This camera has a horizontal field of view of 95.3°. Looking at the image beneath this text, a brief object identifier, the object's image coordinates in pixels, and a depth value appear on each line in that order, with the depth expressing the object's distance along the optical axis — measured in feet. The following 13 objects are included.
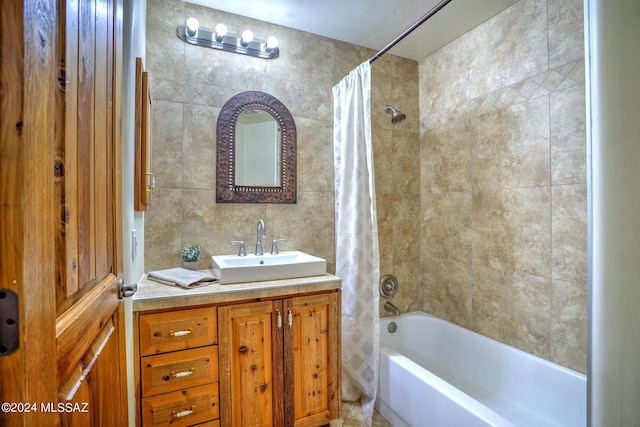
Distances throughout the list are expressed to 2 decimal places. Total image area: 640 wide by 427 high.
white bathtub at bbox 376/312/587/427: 4.76
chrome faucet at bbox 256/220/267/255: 6.51
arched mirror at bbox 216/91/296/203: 6.52
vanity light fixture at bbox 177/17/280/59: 6.20
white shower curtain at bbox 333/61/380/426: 6.09
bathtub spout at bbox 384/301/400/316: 7.77
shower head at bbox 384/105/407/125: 7.11
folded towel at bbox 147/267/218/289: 4.95
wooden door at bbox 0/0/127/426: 1.01
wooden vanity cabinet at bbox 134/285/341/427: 4.40
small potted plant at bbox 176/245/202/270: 5.90
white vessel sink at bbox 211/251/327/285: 5.10
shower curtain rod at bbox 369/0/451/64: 4.86
